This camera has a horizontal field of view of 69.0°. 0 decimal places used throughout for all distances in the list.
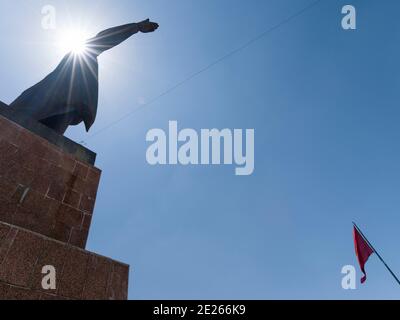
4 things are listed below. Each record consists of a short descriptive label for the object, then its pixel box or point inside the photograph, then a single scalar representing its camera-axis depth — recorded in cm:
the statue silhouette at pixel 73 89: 557
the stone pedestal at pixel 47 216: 306
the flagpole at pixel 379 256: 1140
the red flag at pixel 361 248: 1210
